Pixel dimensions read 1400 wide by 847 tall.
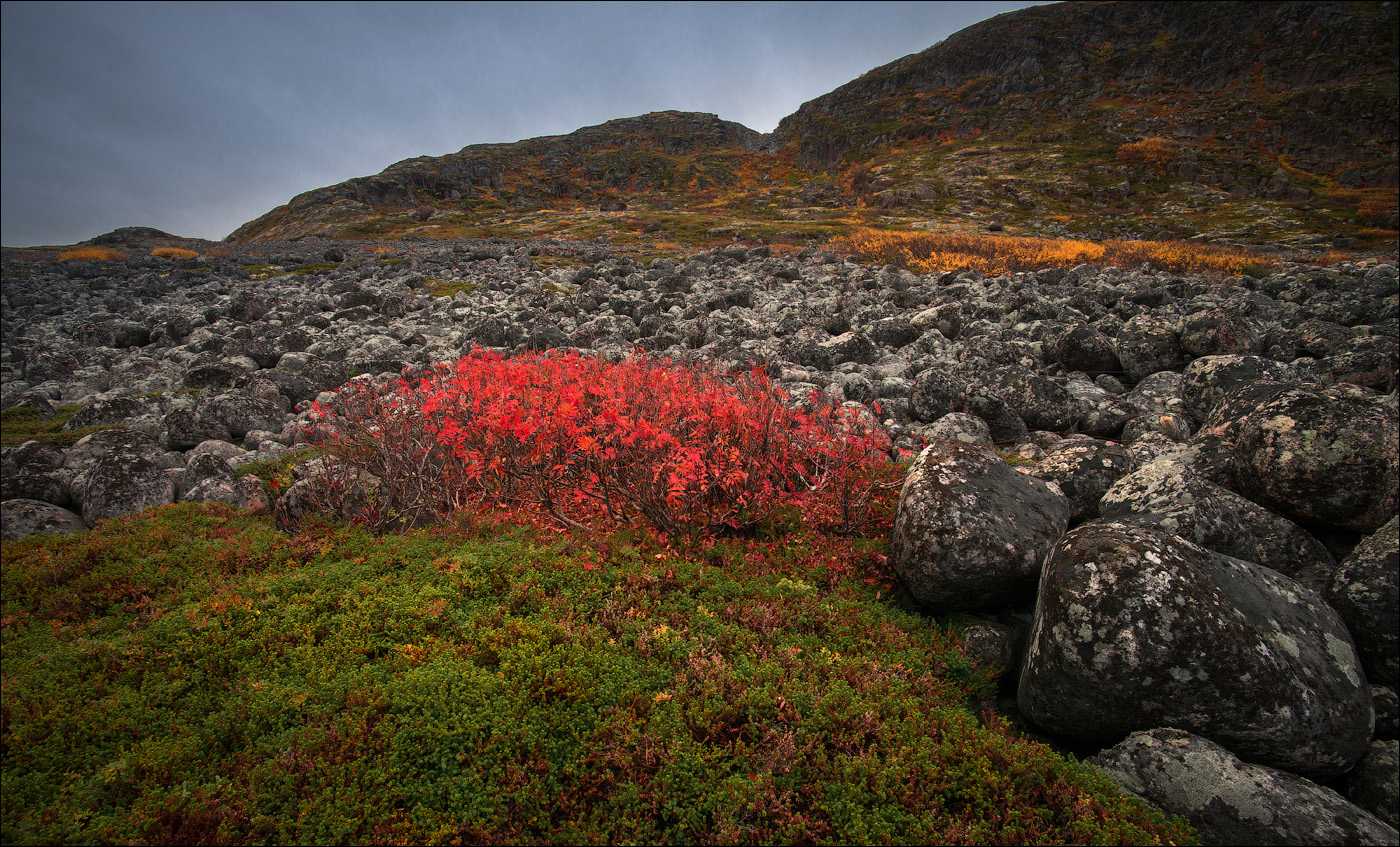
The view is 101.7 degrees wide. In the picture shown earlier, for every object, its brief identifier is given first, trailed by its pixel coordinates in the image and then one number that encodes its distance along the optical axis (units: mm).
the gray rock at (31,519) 10516
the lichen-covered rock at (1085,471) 10781
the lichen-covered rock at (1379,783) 5816
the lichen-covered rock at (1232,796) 5070
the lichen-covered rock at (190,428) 15539
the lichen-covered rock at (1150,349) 18547
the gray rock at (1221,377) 14039
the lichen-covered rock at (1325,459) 8086
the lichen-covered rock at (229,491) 11773
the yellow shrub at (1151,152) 99375
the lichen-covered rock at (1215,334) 18062
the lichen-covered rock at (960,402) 15766
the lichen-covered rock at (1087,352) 19625
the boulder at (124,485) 11328
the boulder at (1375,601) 6832
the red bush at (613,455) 10609
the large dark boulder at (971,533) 8359
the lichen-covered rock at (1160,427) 13508
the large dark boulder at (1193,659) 5922
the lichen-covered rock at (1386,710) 6545
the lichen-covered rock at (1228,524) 8398
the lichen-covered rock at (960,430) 14516
